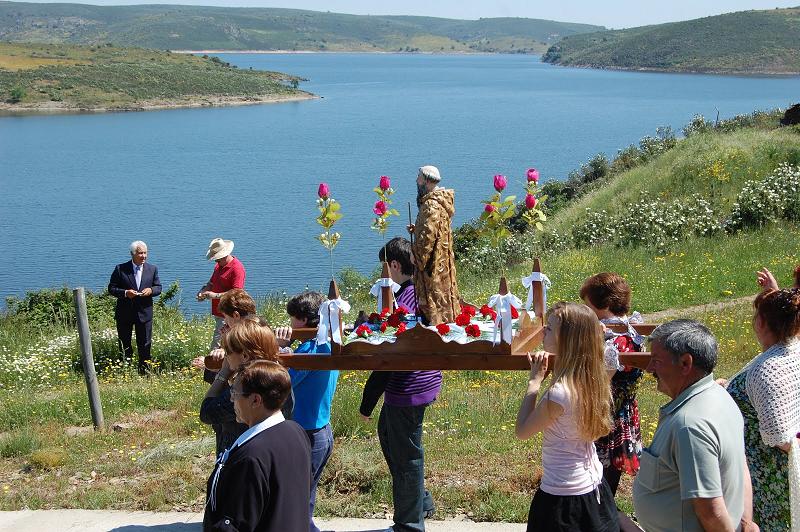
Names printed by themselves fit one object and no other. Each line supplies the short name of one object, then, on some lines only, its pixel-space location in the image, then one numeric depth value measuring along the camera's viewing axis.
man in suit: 13.02
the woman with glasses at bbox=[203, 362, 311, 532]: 4.14
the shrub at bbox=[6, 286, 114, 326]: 19.20
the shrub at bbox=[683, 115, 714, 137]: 41.44
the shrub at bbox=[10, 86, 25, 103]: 109.44
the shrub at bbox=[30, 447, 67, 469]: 8.69
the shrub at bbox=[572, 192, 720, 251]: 22.14
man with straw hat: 10.67
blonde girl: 4.57
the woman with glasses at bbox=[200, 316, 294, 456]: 5.22
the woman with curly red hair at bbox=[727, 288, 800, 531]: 4.74
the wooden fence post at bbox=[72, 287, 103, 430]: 10.02
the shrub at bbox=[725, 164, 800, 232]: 21.33
